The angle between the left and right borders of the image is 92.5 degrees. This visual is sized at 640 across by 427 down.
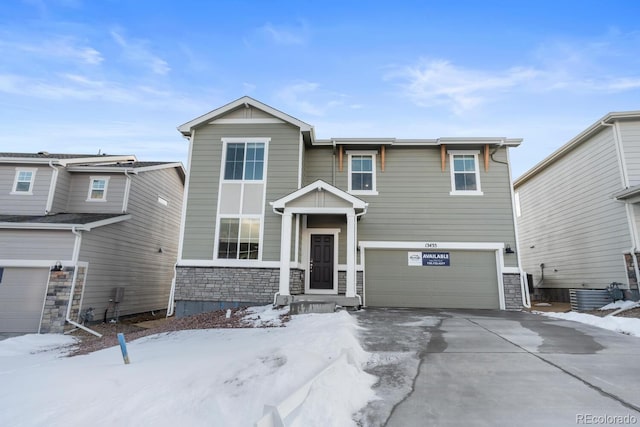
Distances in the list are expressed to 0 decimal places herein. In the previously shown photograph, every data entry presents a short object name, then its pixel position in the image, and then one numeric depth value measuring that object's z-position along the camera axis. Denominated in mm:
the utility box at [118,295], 12000
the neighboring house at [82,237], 10109
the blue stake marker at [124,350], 4438
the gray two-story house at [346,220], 10094
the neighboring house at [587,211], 9953
